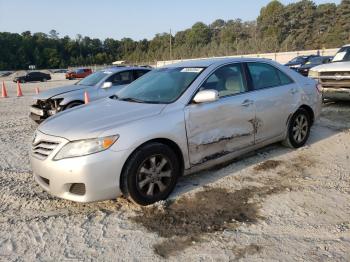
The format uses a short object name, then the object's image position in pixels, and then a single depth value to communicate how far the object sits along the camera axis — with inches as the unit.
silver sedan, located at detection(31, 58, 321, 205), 151.4
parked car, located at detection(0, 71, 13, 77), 2881.4
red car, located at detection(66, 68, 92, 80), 1732.4
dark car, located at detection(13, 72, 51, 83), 1656.0
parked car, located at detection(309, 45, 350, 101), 371.6
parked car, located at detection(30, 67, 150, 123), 355.9
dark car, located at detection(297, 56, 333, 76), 799.3
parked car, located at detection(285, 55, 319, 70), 910.9
